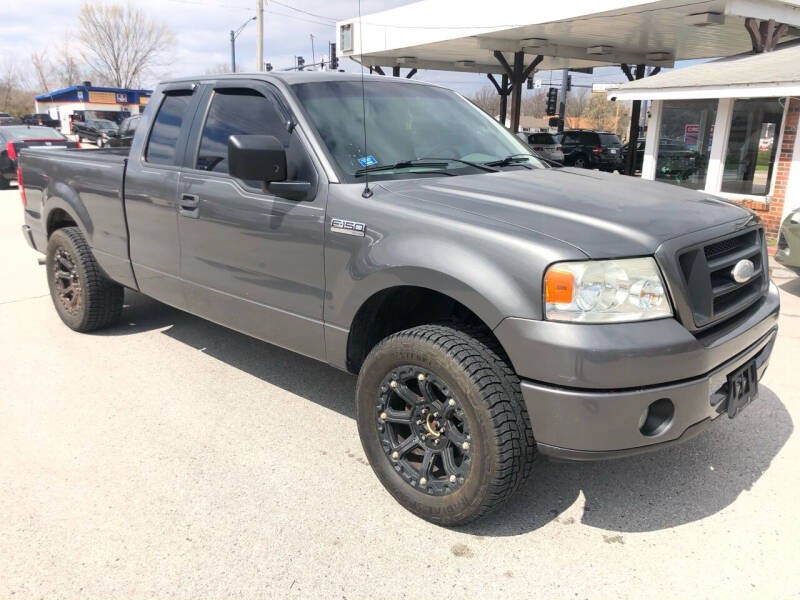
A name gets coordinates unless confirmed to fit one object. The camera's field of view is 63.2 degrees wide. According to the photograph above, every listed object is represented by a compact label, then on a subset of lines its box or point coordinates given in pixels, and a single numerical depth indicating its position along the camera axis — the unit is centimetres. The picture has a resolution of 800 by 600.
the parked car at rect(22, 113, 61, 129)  4399
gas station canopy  1241
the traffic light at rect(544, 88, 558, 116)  2859
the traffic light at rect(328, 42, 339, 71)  2300
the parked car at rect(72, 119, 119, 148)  3556
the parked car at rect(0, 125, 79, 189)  1650
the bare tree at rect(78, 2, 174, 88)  7006
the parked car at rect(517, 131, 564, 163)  2496
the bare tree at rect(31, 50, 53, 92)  8725
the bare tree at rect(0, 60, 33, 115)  7981
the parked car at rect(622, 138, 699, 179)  1404
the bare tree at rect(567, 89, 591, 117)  7981
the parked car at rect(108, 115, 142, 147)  1754
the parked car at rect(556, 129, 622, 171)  2419
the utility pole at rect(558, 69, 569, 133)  3731
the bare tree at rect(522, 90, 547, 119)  8790
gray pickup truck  239
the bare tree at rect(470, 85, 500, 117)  6462
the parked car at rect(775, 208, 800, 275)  661
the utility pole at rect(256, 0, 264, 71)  2495
